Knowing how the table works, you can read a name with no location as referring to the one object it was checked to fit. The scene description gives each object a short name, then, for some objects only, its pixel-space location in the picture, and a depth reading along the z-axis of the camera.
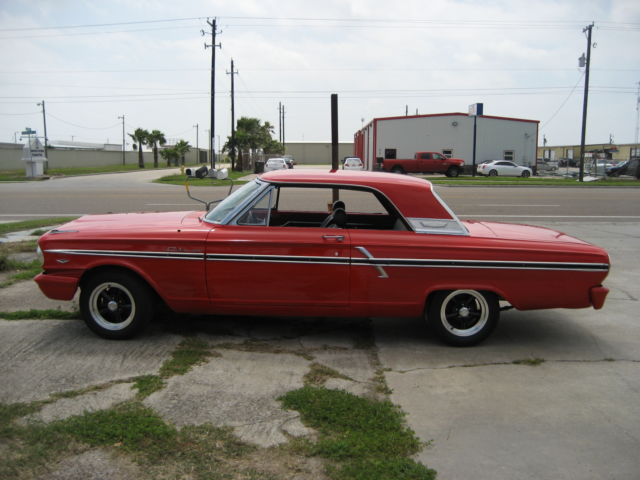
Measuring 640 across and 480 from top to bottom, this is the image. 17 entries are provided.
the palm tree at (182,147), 67.75
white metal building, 47.12
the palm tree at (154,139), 72.25
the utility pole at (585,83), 33.33
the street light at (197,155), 99.41
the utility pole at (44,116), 82.38
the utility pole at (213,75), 35.22
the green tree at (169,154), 71.00
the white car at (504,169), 39.72
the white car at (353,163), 43.03
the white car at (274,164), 39.09
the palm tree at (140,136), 70.75
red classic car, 4.56
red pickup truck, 37.62
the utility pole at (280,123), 92.56
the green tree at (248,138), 52.03
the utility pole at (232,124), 46.97
